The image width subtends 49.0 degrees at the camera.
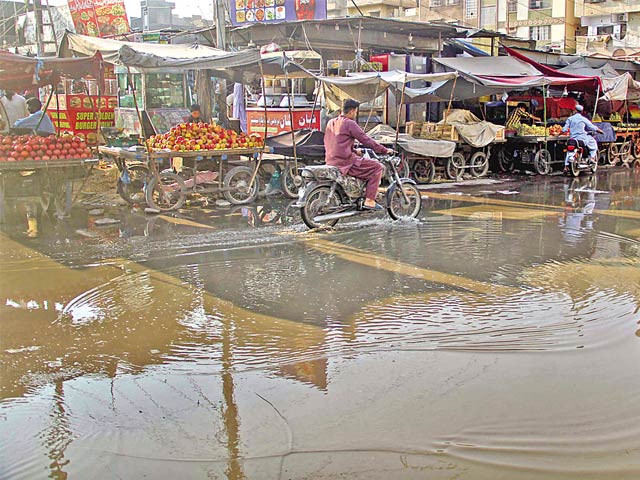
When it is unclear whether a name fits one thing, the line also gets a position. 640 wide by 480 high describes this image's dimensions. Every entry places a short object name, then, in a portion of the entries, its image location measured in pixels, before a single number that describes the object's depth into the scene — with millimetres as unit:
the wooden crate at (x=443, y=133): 15768
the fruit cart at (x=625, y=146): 20156
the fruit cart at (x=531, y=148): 17519
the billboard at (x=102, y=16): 23438
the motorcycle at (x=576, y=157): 16969
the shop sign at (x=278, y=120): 17641
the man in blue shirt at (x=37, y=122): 11502
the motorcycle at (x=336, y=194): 9695
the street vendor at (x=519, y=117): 18172
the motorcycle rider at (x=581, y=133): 17125
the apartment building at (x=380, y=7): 50500
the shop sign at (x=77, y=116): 19047
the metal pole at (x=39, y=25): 18094
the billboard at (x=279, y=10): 16547
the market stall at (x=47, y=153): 9883
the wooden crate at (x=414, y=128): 16344
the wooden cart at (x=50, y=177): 9906
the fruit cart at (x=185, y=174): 11070
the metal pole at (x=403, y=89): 14023
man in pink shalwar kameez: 9617
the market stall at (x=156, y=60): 10516
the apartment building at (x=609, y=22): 42062
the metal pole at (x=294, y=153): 12289
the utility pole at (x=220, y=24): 14359
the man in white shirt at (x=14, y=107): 13081
